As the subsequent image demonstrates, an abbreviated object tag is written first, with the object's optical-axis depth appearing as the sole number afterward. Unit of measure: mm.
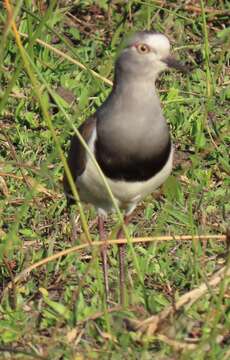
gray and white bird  8945
